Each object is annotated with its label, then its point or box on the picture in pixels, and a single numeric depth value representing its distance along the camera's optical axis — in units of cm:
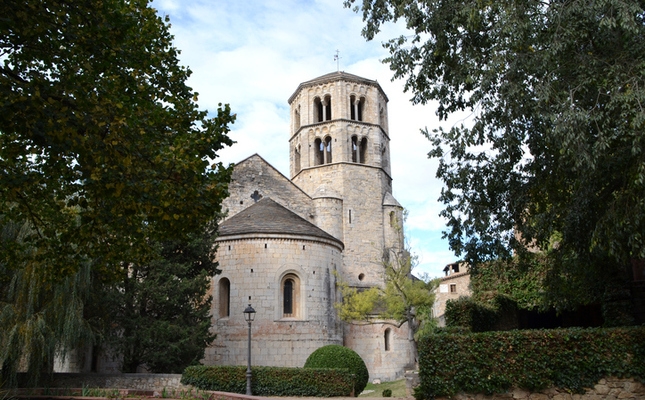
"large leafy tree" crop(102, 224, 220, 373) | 1811
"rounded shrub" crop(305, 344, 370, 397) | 1898
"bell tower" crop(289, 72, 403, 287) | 3195
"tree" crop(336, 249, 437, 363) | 2612
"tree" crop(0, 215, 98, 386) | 1519
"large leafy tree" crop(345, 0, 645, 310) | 953
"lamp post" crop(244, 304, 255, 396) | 1625
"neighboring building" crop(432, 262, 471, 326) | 4639
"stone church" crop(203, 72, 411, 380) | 2327
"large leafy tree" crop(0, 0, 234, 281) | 779
